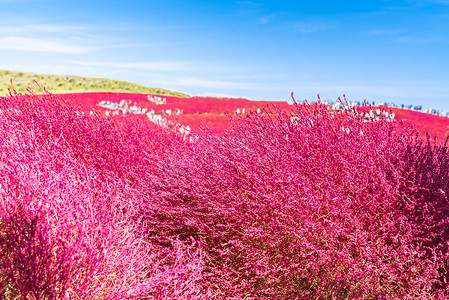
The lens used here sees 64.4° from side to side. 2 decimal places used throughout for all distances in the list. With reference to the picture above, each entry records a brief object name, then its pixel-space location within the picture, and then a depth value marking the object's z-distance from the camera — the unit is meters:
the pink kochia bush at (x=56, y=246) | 2.01
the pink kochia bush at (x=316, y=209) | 2.57
